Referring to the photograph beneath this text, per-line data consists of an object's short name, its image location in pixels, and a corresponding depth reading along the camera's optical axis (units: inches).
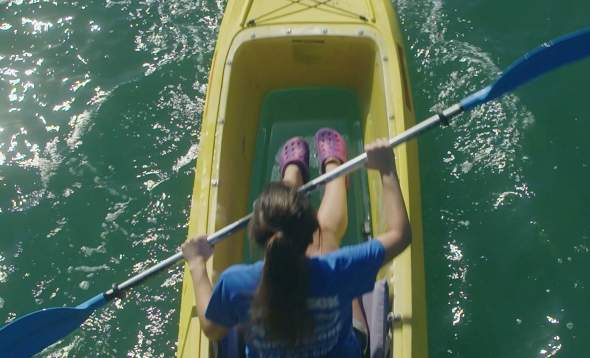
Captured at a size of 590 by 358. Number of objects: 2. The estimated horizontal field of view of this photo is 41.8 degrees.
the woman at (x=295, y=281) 83.7
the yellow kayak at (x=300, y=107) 126.8
